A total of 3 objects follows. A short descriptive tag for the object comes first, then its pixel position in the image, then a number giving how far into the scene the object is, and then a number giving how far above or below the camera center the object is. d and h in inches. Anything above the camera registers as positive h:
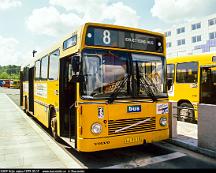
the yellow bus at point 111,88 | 238.7 -3.5
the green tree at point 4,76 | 5012.3 +159.1
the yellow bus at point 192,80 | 441.1 +6.8
